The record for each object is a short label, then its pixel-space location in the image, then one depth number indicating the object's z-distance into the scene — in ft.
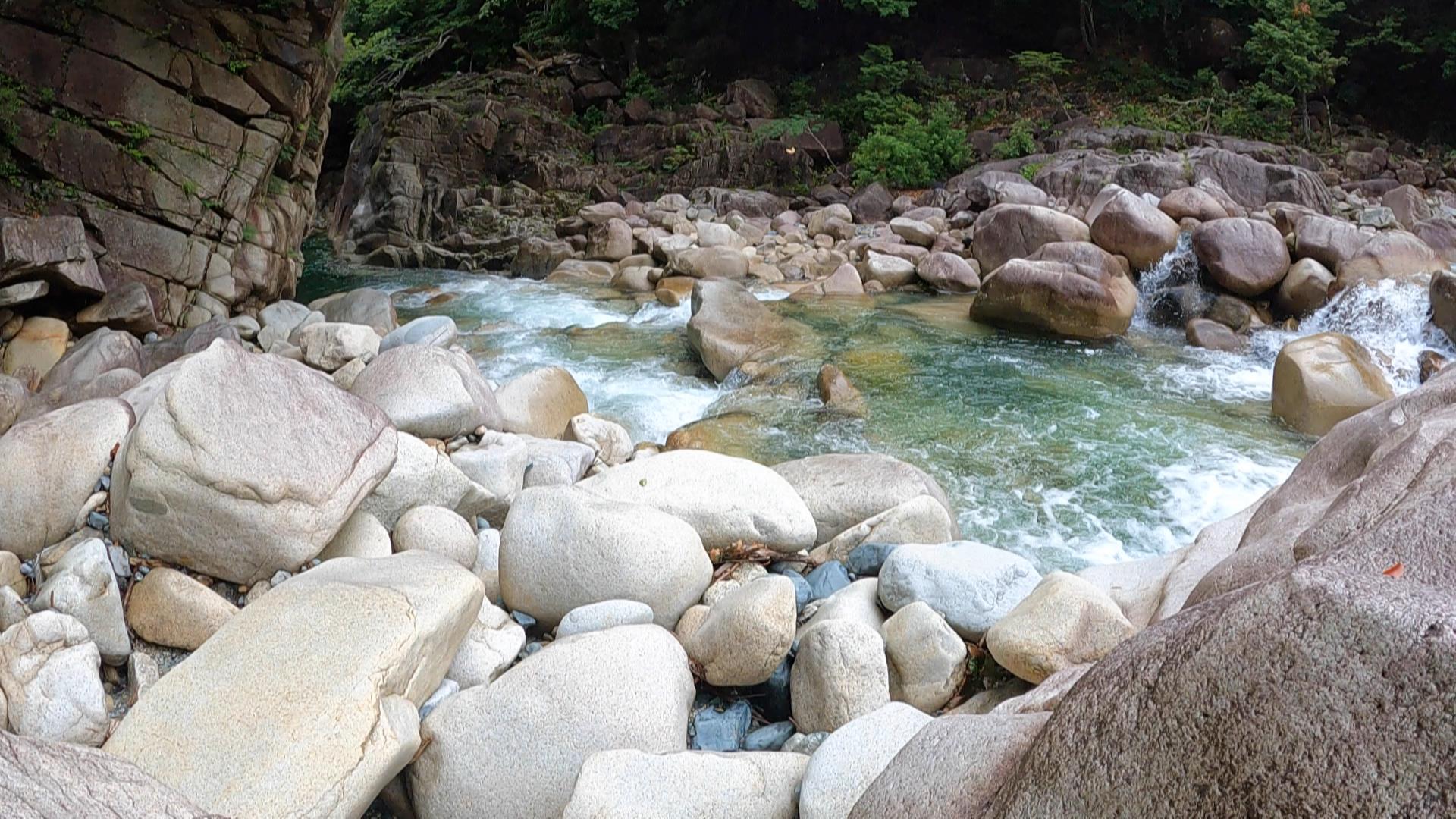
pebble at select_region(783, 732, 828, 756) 10.13
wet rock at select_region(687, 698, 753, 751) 10.67
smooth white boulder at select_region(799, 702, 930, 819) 7.88
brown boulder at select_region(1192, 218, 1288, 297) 34.76
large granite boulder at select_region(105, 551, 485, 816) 8.34
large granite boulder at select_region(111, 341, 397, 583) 11.81
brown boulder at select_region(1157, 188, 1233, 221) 39.32
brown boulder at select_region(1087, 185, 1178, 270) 37.01
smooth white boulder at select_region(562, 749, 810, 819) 8.14
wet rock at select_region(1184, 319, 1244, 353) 32.14
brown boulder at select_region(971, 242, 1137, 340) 32.91
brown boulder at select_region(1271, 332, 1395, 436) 23.79
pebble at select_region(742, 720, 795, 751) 10.60
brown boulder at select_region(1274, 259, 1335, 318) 33.60
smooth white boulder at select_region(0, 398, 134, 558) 12.57
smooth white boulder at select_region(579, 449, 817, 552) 14.69
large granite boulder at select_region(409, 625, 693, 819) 9.42
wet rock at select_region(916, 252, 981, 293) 41.70
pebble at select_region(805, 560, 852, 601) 13.76
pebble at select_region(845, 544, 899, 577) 14.35
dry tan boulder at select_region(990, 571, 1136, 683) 10.32
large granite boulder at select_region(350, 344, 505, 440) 17.78
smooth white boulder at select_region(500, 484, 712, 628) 12.35
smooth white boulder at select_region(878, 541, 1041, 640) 12.07
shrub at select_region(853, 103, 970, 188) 62.64
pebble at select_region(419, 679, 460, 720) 10.20
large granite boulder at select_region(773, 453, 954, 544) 16.48
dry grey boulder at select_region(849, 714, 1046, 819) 5.20
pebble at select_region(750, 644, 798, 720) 11.26
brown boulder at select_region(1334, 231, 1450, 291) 33.53
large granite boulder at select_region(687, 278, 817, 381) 28.60
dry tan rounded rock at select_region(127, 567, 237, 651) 11.49
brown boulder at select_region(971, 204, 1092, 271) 39.40
